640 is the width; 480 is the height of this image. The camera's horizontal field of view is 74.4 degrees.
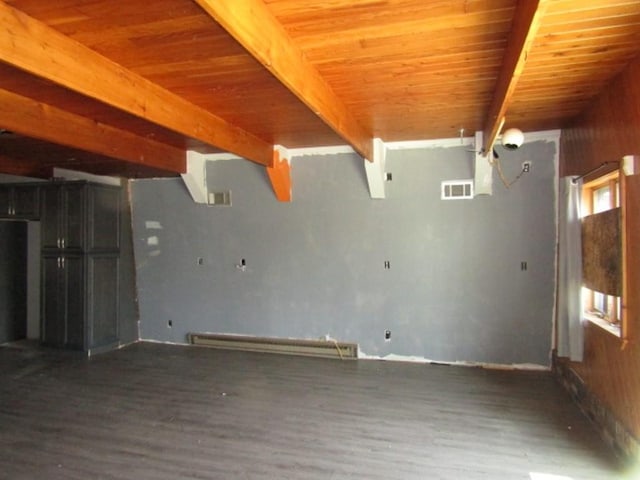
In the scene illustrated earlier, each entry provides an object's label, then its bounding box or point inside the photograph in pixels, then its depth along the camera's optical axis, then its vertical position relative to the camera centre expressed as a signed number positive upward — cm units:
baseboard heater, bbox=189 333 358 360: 475 -123
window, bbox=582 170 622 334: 266 -8
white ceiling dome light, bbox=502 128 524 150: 342 +82
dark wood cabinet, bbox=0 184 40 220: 509 +49
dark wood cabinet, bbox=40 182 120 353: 496 -29
